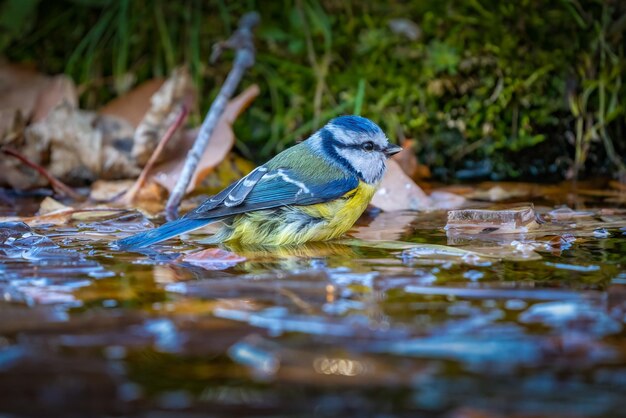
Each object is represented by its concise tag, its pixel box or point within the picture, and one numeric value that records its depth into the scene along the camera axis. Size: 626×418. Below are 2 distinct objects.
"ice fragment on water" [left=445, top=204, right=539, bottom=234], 6.43
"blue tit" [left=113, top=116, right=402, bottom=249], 6.50
